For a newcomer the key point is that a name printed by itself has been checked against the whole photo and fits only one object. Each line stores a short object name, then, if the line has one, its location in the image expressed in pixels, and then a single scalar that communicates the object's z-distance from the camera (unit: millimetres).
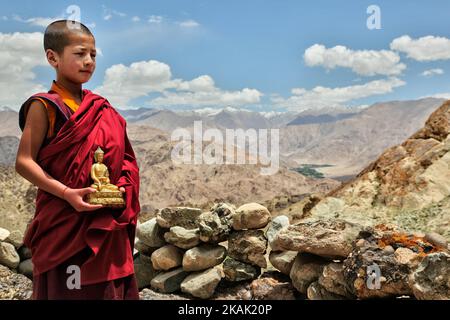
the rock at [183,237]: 7387
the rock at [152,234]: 7840
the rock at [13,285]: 6902
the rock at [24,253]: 7832
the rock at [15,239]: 7750
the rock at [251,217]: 7188
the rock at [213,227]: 7234
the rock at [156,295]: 7238
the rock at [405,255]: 5129
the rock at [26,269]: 7633
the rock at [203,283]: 7109
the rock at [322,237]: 5898
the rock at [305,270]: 6289
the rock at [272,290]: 6625
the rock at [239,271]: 7234
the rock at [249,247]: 7211
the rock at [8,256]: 7527
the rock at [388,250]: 5328
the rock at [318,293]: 5836
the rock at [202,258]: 7273
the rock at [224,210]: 7449
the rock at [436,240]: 5356
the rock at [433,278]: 4422
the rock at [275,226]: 7164
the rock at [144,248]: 8078
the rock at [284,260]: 6758
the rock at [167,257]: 7574
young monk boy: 2746
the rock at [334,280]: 5687
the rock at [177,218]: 7680
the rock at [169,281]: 7426
